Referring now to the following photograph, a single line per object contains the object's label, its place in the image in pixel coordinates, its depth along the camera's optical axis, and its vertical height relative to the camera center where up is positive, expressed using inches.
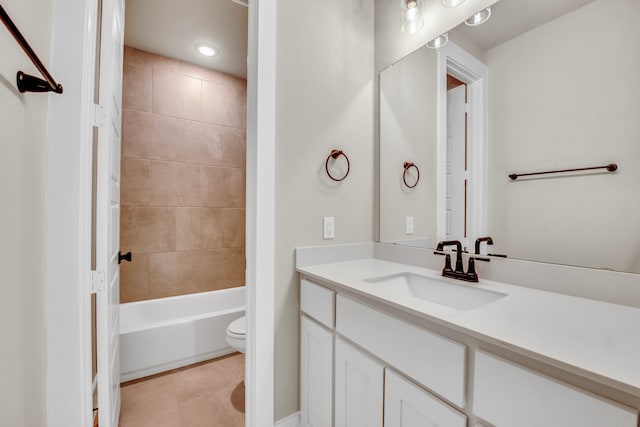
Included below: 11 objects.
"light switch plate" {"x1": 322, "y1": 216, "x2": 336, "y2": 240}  58.0 -2.6
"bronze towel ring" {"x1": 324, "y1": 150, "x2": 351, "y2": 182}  58.0 +12.9
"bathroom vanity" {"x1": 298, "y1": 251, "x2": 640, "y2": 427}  20.5 -13.8
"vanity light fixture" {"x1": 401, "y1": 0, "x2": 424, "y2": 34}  54.4 +41.3
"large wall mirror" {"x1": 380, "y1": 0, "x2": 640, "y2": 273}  33.0 +13.1
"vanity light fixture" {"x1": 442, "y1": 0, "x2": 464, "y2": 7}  48.3 +39.2
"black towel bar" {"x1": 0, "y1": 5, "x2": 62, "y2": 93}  22.0 +15.0
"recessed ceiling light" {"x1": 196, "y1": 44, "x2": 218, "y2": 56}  92.6 +58.4
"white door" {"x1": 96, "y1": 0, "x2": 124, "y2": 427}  42.1 +1.8
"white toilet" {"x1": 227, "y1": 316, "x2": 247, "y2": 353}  68.0 -31.4
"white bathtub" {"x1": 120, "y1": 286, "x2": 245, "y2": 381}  74.3 -36.8
